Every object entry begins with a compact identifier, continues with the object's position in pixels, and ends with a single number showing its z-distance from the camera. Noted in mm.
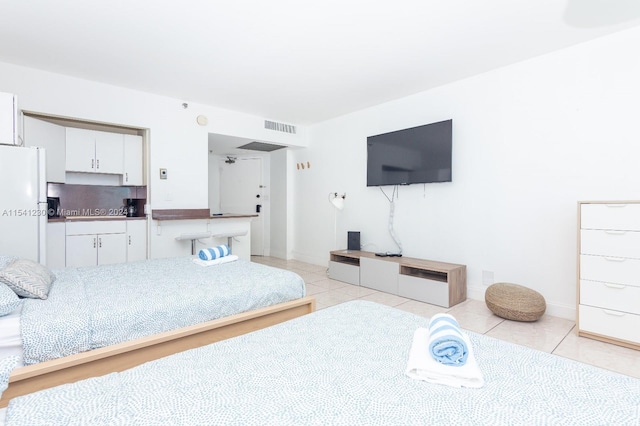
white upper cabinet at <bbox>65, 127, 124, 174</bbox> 3822
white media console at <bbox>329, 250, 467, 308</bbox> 3311
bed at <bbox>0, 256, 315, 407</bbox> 1374
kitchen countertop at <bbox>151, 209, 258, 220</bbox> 4090
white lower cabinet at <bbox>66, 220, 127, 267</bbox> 3592
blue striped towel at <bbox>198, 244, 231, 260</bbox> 2684
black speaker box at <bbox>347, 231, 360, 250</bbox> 4605
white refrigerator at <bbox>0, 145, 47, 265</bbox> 2814
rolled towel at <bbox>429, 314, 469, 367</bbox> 1016
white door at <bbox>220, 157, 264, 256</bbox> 6648
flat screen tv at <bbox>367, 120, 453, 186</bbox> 3621
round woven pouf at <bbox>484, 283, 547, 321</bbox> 2757
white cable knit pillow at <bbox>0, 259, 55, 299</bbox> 1624
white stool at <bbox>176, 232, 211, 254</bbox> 3947
